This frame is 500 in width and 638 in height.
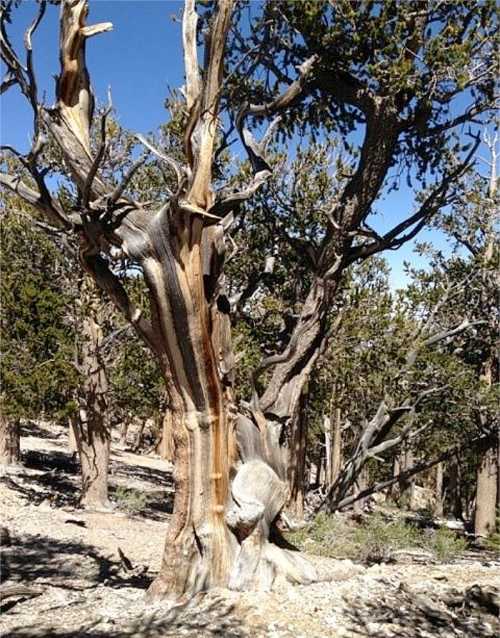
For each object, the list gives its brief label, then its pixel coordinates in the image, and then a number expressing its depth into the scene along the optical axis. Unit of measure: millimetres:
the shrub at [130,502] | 11102
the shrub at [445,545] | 6566
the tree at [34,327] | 11047
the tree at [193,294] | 4359
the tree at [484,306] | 11875
